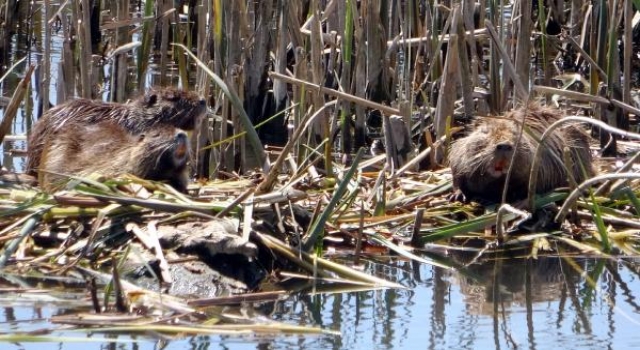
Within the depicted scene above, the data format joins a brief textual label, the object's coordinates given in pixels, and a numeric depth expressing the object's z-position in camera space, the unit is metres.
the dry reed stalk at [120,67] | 14.09
